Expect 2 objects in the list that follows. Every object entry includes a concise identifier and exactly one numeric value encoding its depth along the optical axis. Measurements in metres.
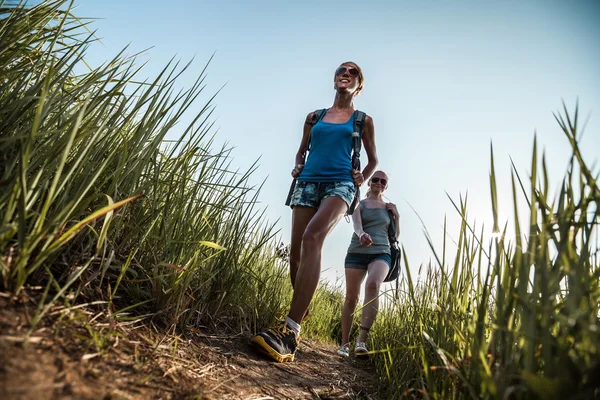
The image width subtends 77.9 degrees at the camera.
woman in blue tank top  2.26
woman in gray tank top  3.31
